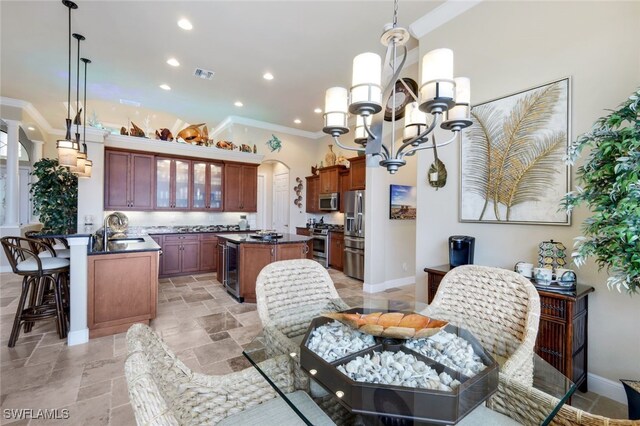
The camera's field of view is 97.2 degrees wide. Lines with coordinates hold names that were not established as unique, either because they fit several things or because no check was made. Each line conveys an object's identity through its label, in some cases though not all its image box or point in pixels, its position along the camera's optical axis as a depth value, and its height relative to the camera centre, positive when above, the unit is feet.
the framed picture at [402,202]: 16.83 +0.63
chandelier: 4.58 +2.03
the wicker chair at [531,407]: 3.19 -2.33
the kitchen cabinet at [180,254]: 18.25 -2.94
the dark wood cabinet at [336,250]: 20.95 -2.90
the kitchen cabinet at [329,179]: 21.90 +2.62
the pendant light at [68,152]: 10.54 +2.15
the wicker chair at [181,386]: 2.22 -2.09
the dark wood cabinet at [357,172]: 18.95 +2.72
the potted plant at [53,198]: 15.85 +0.57
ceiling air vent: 14.80 +7.34
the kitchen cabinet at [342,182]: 21.30 +2.25
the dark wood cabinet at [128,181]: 17.43 +1.81
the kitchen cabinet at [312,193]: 24.44 +1.61
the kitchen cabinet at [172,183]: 19.11 +1.82
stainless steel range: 21.80 -2.34
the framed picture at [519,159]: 7.39 +1.62
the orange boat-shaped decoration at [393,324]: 3.49 -1.52
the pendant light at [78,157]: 11.44 +2.21
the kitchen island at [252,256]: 13.82 -2.26
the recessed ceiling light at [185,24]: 10.94 +7.35
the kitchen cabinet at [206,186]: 20.26 +1.80
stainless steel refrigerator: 18.24 -1.50
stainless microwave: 21.85 +0.82
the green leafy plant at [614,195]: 4.63 +0.37
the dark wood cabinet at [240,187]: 21.39 +1.82
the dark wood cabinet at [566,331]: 6.24 -2.70
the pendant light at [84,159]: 12.24 +2.24
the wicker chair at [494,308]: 4.42 -1.73
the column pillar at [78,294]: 9.25 -2.83
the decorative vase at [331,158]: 22.70 +4.32
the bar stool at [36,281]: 9.01 -2.50
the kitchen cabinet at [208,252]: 19.49 -2.96
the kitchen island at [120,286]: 9.82 -2.83
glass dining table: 2.65 -1.78
